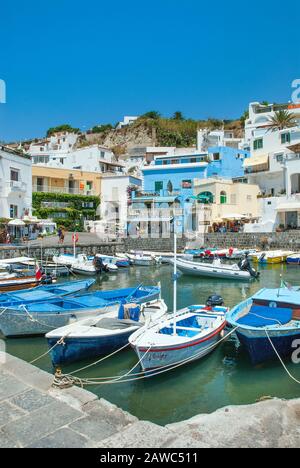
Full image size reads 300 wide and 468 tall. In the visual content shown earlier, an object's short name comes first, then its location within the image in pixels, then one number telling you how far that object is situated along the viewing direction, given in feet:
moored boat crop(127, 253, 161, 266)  124.67
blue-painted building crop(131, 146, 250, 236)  165.48
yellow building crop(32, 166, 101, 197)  171.94
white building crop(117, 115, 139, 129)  333.48
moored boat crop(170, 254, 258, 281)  91.81
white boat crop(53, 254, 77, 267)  102.39
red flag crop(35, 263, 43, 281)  70.79
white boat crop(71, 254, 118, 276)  101.24
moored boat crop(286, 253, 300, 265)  120.98
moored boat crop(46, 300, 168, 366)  35.55
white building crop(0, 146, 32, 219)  129.29
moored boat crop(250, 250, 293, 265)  122.52
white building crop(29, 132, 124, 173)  200.34
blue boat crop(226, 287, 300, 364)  34.91
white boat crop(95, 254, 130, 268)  113.33
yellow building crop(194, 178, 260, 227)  160.66
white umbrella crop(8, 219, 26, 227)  120.67
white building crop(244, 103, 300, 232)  148.87
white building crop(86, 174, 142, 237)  172.55
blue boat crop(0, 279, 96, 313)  49.47
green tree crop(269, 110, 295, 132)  185.57
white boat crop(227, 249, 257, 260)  129.18
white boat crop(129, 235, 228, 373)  32.45
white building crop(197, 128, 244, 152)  233.76
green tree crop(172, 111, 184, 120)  312.01
